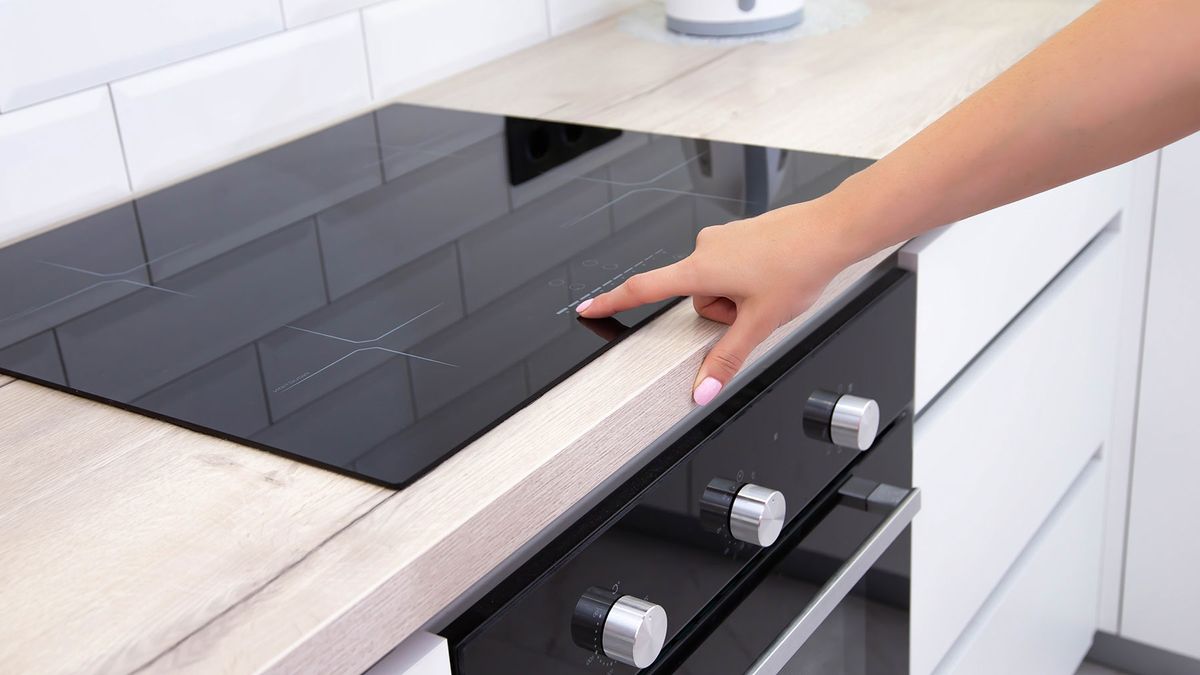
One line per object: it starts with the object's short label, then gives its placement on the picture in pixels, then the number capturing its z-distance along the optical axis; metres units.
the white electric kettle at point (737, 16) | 1.50
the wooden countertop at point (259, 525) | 0.54
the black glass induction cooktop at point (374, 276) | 0.73
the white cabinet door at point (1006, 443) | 1.15
